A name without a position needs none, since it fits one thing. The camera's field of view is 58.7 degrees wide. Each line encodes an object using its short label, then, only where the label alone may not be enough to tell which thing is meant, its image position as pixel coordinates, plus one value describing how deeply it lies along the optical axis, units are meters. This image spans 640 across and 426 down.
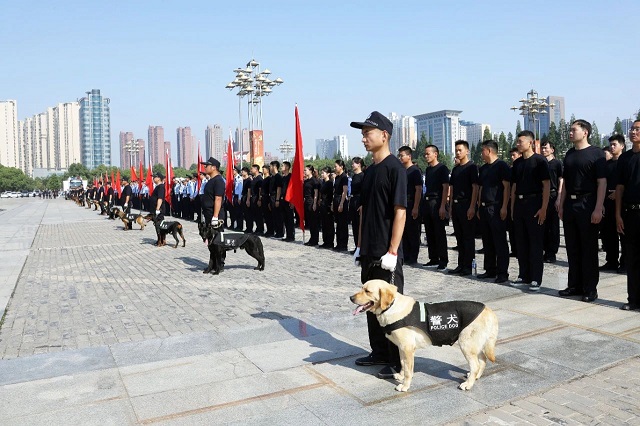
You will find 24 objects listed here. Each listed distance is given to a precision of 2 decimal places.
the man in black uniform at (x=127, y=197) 23.03
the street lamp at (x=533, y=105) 39.50
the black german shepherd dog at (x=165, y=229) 15.15
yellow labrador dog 4.27
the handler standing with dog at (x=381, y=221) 4.59
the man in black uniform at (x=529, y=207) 7.87
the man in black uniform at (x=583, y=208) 6.99
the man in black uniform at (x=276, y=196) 16.58
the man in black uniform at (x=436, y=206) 10.23
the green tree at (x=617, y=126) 109.88
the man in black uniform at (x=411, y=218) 10.85
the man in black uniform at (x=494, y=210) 8.64
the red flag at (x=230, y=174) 17.02
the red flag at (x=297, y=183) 13.02
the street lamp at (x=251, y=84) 33.35
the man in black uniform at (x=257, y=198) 17.98
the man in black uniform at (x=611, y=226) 9.52
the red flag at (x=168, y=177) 23.19
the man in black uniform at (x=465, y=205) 9.35
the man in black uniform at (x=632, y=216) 6.43
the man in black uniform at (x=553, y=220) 10.52
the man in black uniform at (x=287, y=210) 15.98
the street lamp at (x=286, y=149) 67.69
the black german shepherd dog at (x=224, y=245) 10.41
